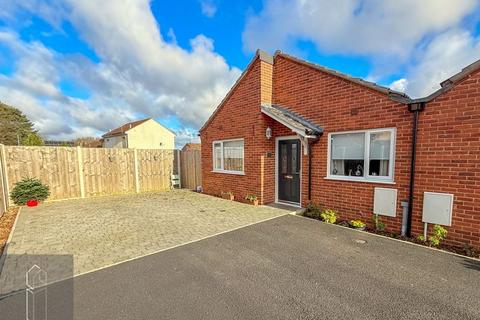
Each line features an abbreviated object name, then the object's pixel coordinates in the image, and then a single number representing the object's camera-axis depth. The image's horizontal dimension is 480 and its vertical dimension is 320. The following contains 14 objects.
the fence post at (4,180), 7.28
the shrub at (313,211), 6.38
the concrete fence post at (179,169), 12.74
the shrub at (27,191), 8.13
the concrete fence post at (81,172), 9.52
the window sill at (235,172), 8.51
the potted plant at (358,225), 5.45
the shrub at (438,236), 4.40
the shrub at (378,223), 5.26
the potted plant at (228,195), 8.93
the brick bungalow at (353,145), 4.32
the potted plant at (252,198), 7.86
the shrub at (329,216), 5.97
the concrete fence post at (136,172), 11.10
